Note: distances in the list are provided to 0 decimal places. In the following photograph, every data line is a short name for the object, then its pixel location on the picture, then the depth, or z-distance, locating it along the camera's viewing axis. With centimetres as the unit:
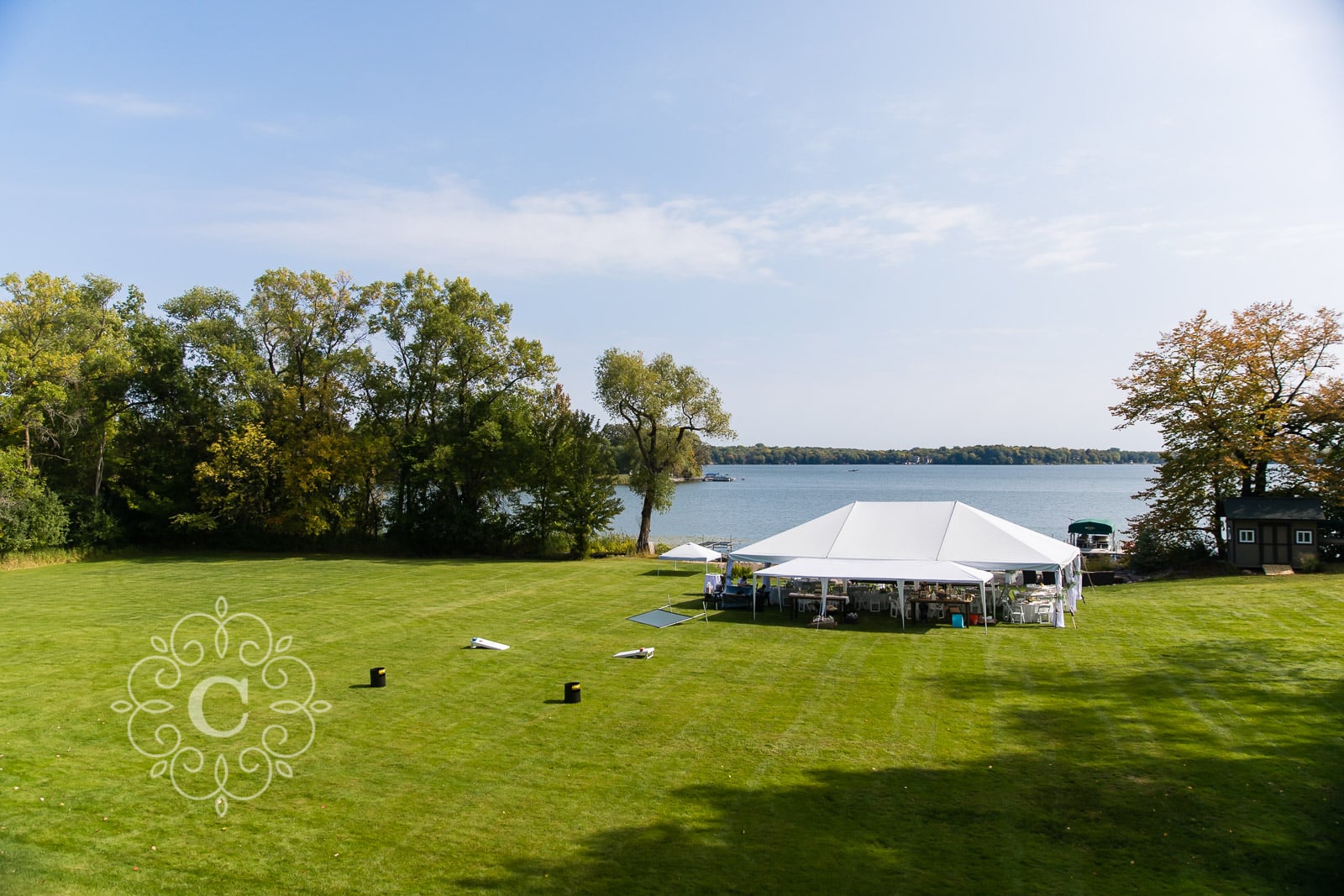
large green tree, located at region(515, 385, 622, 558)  3366
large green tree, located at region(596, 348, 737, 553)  3597
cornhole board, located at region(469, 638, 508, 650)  1542
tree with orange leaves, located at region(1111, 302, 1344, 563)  2691
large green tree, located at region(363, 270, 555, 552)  3422
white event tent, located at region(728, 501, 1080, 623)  1773
